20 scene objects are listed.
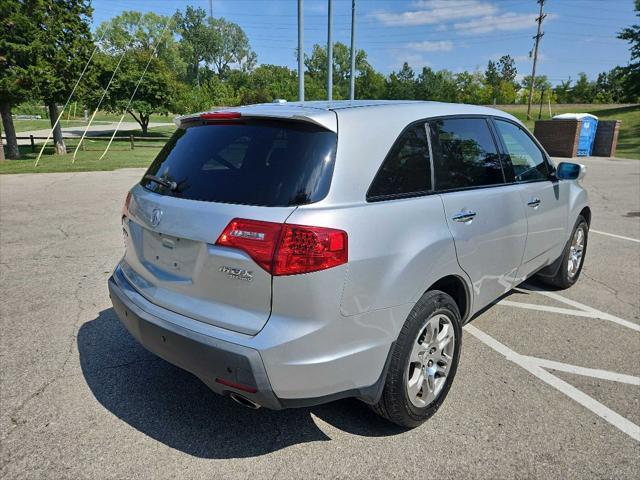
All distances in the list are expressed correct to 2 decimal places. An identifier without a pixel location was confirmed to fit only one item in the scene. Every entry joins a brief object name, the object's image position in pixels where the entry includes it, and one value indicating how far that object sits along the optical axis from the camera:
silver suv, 2.05
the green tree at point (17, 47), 15.45
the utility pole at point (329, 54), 18.21
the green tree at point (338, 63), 98.16
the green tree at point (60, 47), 16.31
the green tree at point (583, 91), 81.75
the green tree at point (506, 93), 81.12
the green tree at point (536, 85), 93.28
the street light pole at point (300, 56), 17.26
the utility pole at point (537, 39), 48.81
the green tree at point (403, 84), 70.88
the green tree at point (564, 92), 84.88
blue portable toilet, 27.27
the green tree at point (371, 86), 75.12
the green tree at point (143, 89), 31.33
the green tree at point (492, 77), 84.75
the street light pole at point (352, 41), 19.67
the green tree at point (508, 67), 110.57
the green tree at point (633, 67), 49.09
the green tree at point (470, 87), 79.46
